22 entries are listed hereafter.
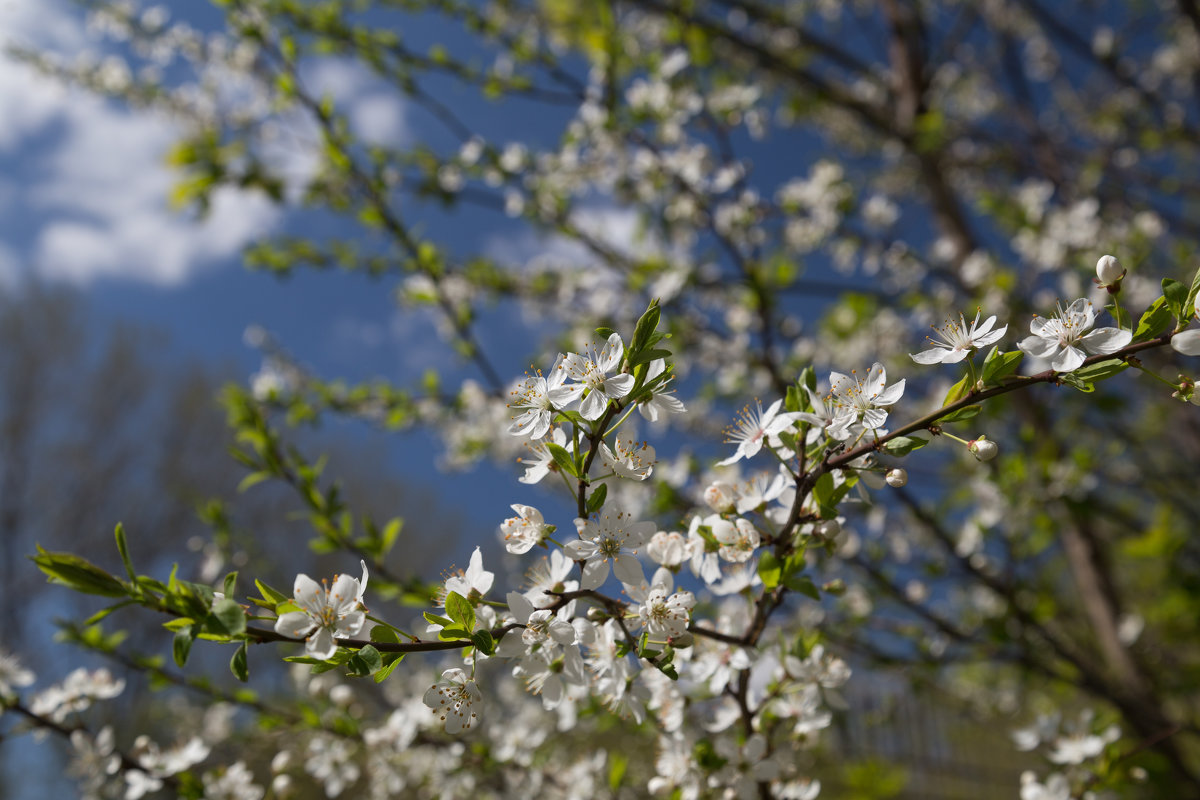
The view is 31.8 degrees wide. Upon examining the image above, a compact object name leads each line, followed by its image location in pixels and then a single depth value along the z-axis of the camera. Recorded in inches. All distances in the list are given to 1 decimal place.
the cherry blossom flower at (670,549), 20.0
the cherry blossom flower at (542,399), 19.0
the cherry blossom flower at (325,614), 18.4
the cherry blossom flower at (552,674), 18.9
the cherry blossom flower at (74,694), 24.0
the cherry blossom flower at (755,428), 19.0
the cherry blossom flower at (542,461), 19.1
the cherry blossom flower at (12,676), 24.8
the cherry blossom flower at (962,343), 18.8
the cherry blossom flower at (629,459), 19.2
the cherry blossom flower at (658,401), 19.1
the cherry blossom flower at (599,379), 18.8
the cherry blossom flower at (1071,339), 18.5
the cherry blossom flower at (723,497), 19.9
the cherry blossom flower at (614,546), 19.1
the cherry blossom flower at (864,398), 19.0
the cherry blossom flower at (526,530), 19.3
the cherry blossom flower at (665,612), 19.1
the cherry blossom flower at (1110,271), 18.7
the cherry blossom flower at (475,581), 19.1
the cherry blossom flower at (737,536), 19.8
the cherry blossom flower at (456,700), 19.2
